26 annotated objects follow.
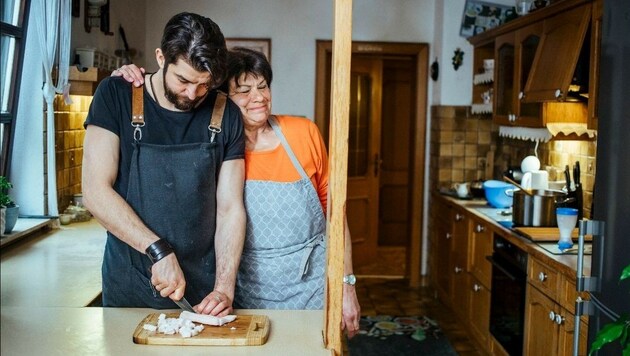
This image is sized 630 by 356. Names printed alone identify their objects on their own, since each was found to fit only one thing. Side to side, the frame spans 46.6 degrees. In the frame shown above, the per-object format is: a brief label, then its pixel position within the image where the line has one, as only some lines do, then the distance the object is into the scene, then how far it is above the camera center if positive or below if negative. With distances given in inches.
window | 120.8 +10.2
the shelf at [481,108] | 201.9 +7.9
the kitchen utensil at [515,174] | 184.7 -9.4
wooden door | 254.2 -8.8
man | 79.4 -5.6
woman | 91.2 -8.9
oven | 142.1 -32.4
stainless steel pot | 148.9 -14.5
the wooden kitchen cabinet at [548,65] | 134.1 +15.2
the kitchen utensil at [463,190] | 207.0 -15.4
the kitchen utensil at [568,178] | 152.6 -8.4
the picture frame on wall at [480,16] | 219.8 +36.3
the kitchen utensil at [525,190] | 153.5 -11.5
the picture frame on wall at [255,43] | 232.4 +27.8
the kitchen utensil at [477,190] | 206.2 -15.3
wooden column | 63.2 -1.6
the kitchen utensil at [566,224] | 129.9 -15.4
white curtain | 128.0 +12.2
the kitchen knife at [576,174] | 151.2 -7.5
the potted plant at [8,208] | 94.3 -11.2
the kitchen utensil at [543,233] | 138.9 -18.5
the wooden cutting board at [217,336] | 69.1 -19.7
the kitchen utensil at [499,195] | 187.3 -15.1
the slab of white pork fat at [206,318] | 73.0 -19.0
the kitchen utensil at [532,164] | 178.7 -6.6
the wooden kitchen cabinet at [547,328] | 117.8 -32.3
